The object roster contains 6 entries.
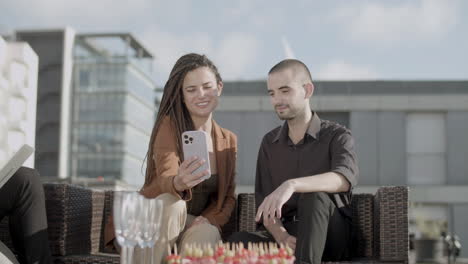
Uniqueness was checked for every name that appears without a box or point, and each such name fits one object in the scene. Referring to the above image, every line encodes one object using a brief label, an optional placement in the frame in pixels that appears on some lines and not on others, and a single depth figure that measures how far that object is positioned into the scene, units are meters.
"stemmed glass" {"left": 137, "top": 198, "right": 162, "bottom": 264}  2.12
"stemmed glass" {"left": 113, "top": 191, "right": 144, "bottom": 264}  2.09
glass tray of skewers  2.24
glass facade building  70.50
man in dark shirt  3.03
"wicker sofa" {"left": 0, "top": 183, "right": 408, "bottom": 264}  3.41
